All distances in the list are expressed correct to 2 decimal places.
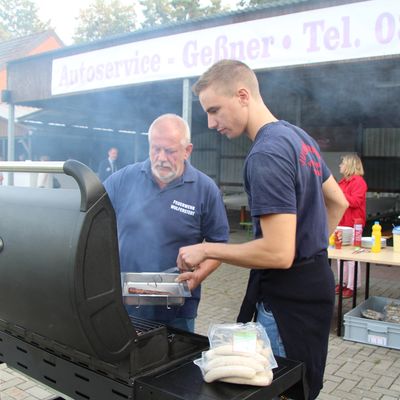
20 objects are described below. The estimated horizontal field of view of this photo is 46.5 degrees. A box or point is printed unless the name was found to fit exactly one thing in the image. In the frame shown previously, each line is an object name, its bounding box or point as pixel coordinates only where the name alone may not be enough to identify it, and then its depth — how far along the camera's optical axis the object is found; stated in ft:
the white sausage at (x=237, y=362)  3.84
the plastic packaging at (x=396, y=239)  13.70
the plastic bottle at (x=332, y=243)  14.49
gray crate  12.34
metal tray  5.27
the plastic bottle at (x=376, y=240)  13.91
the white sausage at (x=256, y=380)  3.84
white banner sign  14.87
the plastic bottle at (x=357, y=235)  14.73
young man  4.49
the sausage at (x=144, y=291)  5.33
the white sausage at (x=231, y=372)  3.79
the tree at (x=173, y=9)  105.19
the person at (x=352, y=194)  16.58
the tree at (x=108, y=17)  133.28
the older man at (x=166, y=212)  6.54
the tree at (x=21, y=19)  149.18
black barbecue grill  3.68
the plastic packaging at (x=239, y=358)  3.84
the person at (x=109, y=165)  31.24
